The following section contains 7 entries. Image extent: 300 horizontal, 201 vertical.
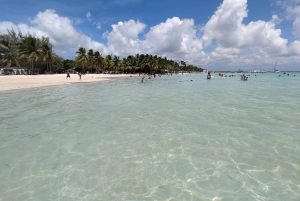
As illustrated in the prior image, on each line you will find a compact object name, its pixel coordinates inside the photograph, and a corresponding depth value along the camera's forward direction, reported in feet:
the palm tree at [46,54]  192.63
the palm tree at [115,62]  294.85
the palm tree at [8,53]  187.13
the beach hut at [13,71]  181.66
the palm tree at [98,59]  257.92
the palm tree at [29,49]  177.17
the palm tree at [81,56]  233.60
